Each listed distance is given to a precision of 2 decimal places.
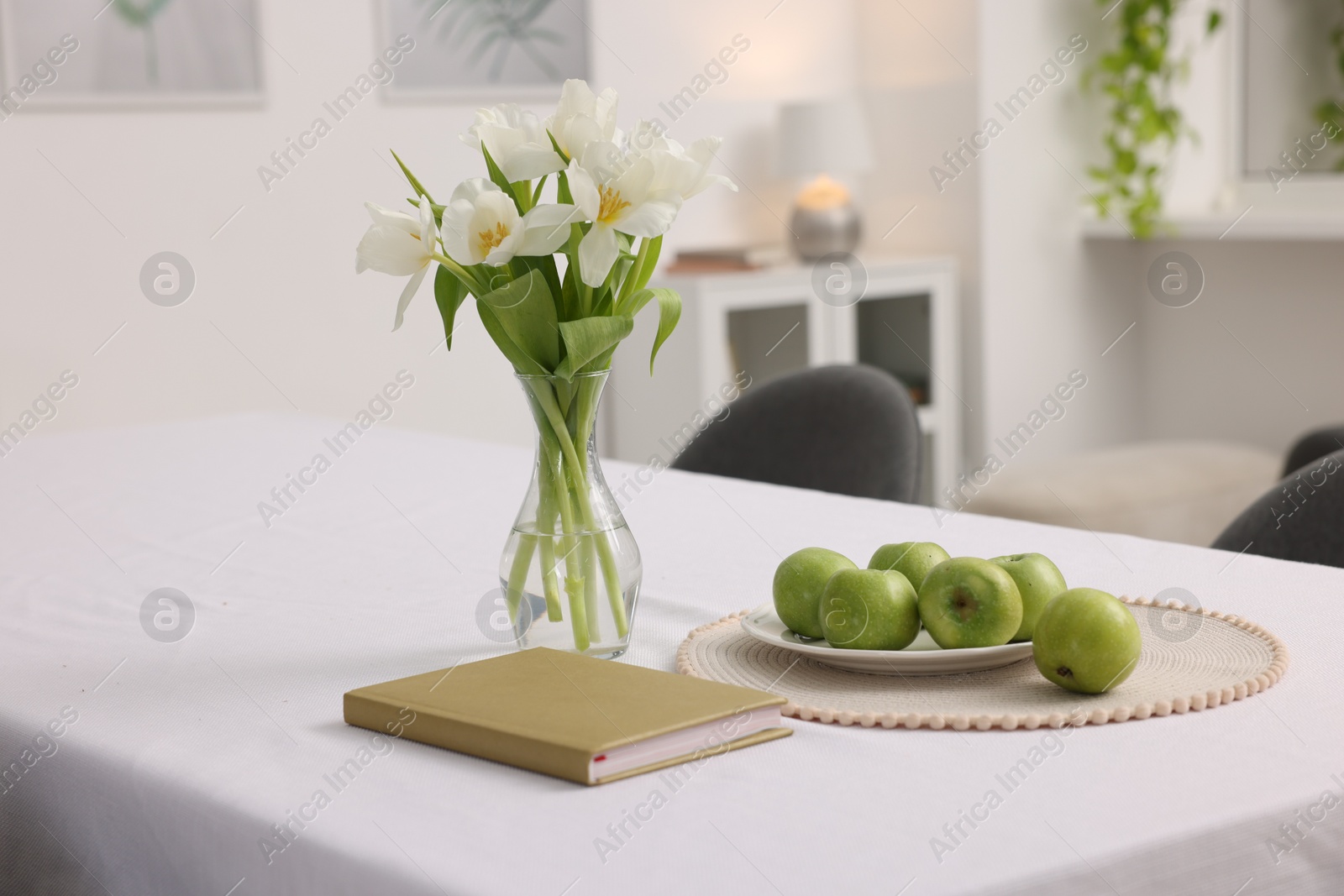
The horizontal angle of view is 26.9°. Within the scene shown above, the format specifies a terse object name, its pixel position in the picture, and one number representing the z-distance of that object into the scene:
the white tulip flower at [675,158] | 2.01
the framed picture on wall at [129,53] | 4.70
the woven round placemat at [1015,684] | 1.94
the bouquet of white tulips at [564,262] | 2.00
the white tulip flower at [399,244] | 2.04
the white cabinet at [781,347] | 5.87
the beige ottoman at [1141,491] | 5.15
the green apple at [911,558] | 2.08
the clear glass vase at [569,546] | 2.08
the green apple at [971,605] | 2.00
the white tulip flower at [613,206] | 2.00
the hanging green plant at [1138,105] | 6.57
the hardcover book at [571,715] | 1.87
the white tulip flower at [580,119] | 2.02
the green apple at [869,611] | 2.03
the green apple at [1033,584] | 2.02
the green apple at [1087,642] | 1.95
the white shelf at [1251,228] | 5.81
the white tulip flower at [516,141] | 2.01
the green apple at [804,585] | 2.08
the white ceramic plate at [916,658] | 2.00
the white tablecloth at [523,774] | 1.76
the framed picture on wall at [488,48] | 5.59
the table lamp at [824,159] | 6.21
